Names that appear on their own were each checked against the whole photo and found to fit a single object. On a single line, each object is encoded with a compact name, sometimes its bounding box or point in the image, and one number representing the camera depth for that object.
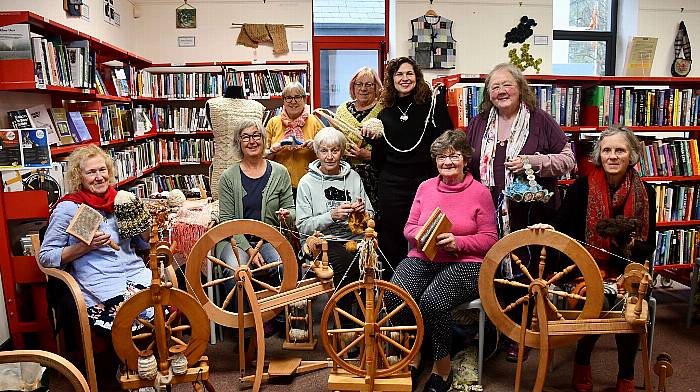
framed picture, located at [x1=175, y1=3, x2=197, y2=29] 5.99
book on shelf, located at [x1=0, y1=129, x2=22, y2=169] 2.64
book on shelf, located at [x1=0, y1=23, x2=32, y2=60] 2.76
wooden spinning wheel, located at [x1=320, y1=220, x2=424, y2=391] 2.05
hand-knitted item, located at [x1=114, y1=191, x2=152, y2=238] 2.54
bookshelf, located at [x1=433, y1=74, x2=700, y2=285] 3.57
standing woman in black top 2.94
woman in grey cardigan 2.89
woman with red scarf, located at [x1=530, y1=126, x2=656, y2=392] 2.49
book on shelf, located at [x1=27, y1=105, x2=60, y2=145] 3.18
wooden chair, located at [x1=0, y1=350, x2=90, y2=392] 1.39
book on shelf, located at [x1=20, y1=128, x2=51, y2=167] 2.70
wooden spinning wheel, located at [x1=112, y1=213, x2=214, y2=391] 1.89
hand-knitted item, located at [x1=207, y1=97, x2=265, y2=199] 3.57
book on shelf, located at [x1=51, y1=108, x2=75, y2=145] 3.35
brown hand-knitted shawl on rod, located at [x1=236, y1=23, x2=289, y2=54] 6.00
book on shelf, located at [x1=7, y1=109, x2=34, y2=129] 3.05
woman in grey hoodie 2.82
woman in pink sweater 2.44
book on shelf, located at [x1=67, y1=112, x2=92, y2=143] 3.55
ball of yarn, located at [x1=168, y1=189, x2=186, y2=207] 3.57
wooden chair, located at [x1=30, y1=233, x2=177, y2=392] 2.23
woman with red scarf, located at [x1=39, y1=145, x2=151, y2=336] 2.42
